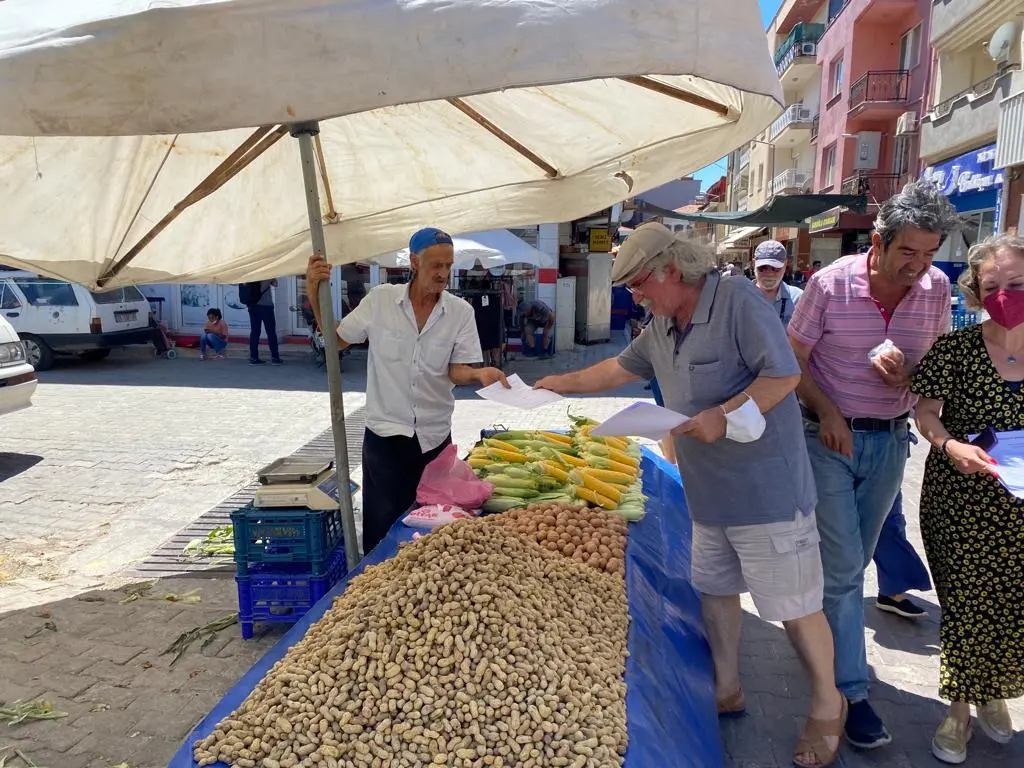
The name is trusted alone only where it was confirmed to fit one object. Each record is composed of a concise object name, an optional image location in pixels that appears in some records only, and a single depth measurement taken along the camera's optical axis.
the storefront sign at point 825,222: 19.64
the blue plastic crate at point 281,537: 3.55
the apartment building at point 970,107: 13.77
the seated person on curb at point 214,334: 14.38
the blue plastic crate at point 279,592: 3.61
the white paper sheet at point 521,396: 2.96
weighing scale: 3.55
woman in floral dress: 2.56
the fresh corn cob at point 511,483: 3.74
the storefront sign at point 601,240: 16.28
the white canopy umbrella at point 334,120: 1.88
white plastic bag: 3.22
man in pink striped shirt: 2.89
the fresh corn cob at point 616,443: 4.45
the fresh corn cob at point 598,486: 3.67
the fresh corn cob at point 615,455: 4.25
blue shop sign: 13.64
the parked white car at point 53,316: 12.50
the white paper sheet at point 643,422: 2.27
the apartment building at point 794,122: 30.81
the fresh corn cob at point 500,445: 4.21
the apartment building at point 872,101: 22.25
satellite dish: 13.74
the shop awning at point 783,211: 14.43
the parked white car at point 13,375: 6.66
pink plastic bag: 3.43
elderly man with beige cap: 2.41
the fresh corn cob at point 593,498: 3.58
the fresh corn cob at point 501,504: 3.53
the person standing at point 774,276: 4.89
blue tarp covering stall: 2.08
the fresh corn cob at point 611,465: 4.06
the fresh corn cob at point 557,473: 3.87
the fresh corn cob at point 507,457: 4.09
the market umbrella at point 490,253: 11.50
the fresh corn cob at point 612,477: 3.89
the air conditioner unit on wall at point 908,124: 20.56
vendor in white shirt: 3.57
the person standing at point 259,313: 13.09
